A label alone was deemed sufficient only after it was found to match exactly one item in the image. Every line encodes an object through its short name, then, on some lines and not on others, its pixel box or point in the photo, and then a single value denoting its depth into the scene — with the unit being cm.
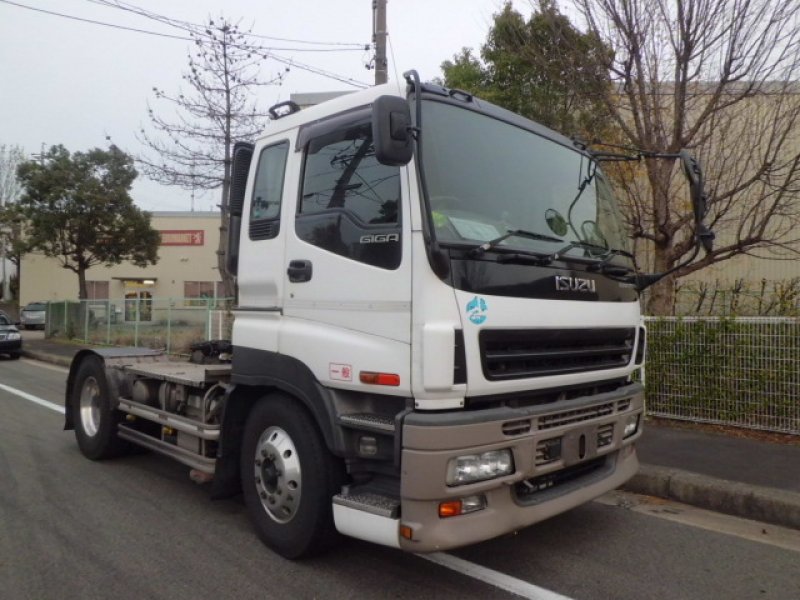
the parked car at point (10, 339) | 1822
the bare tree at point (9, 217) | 2744
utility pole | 1171
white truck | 326
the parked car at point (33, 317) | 3528
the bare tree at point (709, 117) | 834
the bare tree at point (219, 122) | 1573
